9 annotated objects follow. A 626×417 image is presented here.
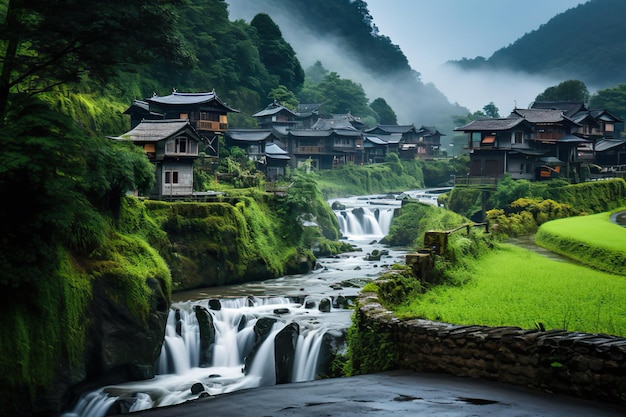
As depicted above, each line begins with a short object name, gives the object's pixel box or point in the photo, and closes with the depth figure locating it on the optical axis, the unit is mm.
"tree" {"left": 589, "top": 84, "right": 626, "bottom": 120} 84750
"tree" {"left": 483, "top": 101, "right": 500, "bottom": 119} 112375
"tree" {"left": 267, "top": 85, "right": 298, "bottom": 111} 77812
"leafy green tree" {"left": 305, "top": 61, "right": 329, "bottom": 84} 132250
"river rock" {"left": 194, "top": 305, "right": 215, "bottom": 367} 22719
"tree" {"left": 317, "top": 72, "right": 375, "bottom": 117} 100438
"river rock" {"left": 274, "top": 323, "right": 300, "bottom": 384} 20484
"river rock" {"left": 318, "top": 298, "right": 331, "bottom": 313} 25672
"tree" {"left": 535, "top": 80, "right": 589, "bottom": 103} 82438
